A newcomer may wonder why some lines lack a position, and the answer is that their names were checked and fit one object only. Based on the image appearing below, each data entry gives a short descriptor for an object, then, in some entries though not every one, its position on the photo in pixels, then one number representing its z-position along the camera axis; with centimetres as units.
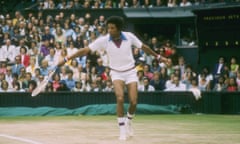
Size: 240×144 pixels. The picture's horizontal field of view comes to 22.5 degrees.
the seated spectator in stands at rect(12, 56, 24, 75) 2284
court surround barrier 2080
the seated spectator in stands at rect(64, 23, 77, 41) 2504
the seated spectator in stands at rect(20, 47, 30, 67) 2344
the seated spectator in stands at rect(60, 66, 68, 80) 2200
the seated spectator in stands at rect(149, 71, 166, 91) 2156
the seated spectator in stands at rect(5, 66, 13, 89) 2222
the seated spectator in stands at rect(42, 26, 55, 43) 2483
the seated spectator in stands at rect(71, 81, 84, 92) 2148
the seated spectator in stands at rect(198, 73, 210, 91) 2172
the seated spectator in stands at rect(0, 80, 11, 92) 2131
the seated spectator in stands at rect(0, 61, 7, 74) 2257
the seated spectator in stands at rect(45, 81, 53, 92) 2147
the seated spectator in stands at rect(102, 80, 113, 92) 2147
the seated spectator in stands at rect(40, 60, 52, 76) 2257
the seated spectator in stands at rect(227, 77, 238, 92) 2102
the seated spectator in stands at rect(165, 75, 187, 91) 2130
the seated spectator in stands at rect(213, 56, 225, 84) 2255
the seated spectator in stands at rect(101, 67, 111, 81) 2209
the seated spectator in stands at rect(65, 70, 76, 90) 2176
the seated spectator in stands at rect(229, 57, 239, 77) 2211
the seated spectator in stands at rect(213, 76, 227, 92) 2135
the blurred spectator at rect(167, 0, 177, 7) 2727
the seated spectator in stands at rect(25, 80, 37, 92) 2123
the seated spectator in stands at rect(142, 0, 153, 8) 2747
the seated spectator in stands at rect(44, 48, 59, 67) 2314
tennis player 1162
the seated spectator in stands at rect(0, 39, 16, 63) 2423
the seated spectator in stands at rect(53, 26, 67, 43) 2473
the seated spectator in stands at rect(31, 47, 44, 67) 2339
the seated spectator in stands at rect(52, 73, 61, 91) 2144
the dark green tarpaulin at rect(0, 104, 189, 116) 2030
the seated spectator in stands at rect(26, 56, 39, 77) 2292
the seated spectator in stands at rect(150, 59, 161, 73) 2269
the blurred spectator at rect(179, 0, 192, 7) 2694
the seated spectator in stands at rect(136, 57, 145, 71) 2286
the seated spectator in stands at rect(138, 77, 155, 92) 2127
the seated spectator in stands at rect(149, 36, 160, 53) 2434
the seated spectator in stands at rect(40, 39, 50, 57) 2392
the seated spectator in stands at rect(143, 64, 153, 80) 2221
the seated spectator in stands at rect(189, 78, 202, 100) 2040
